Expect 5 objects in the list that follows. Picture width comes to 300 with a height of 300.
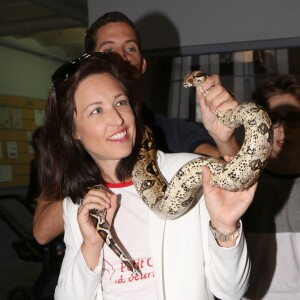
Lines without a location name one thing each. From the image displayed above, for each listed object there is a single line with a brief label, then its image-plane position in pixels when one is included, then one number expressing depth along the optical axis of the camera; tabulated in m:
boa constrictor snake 1.06
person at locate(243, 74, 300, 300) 1.60
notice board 6.09
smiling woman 1.25
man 1.72
